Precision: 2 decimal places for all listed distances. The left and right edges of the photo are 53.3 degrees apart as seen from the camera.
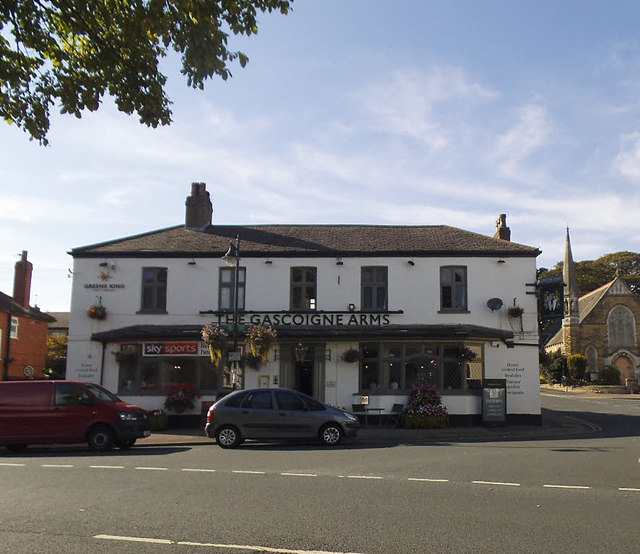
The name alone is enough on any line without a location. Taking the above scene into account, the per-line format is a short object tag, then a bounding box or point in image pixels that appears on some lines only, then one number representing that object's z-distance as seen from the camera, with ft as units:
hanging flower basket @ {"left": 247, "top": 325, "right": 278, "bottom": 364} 66.80
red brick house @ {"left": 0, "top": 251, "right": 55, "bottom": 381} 112.37
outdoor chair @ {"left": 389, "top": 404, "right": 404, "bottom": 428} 70.52
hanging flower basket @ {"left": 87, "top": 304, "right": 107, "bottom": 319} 75.97
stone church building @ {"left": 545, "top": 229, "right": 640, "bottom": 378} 198.80
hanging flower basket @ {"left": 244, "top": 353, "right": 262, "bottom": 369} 72.95
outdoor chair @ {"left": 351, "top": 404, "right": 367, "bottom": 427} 71.58
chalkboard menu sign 69.46
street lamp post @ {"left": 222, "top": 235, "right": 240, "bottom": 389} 61.87
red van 50.78
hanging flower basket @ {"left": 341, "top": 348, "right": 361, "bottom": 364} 72.33
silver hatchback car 52.60
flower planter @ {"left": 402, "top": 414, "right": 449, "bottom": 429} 68.08
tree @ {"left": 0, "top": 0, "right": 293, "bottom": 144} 21.34
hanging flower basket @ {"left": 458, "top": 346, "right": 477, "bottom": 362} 72.28
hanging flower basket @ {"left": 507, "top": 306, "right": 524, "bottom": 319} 73.31
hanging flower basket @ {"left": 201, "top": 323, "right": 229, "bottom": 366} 67.00
